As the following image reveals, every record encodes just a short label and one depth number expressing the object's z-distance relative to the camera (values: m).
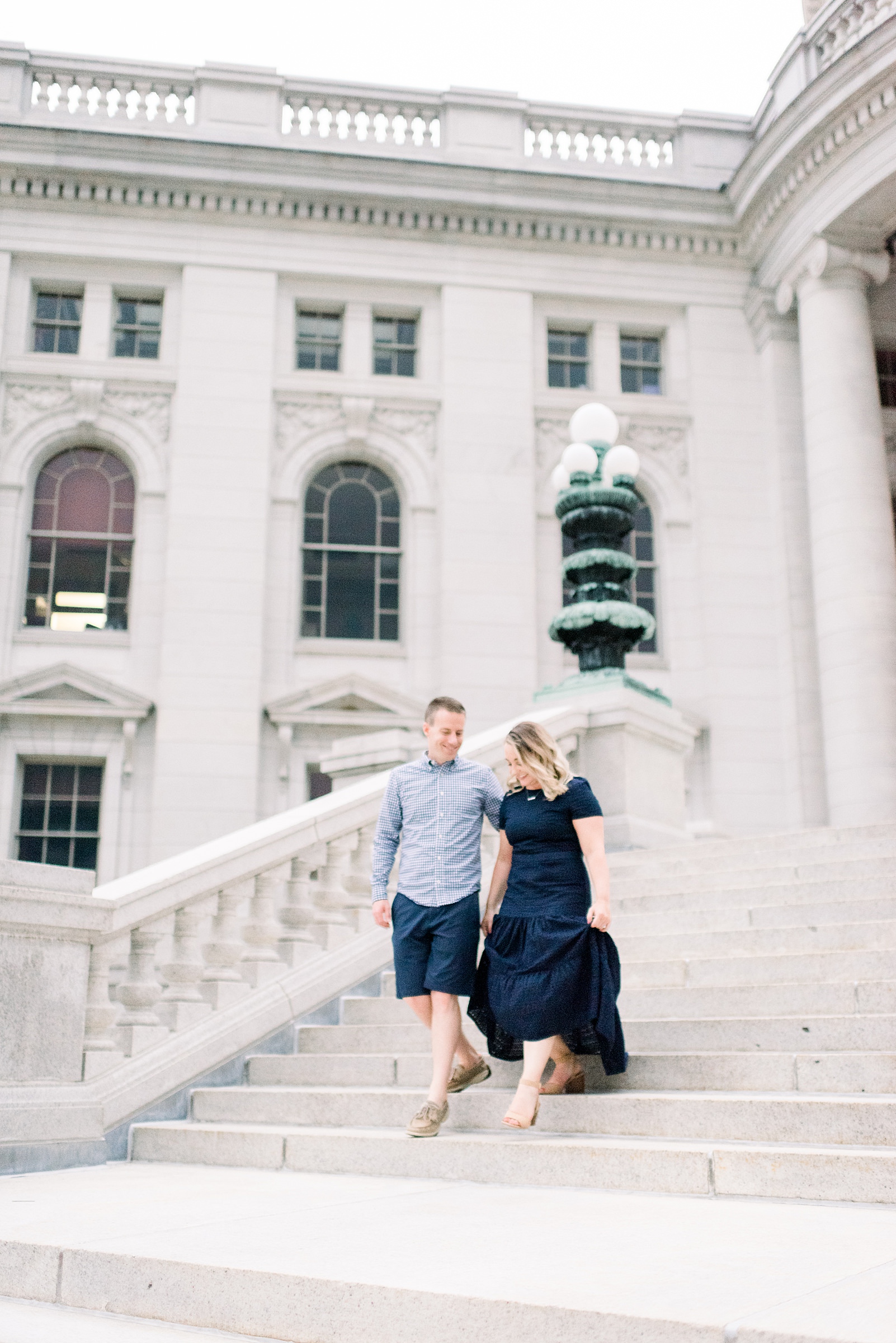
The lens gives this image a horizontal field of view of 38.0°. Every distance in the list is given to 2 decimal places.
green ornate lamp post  10.86
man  5.46
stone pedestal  10.21
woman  5.21
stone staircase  4.49
